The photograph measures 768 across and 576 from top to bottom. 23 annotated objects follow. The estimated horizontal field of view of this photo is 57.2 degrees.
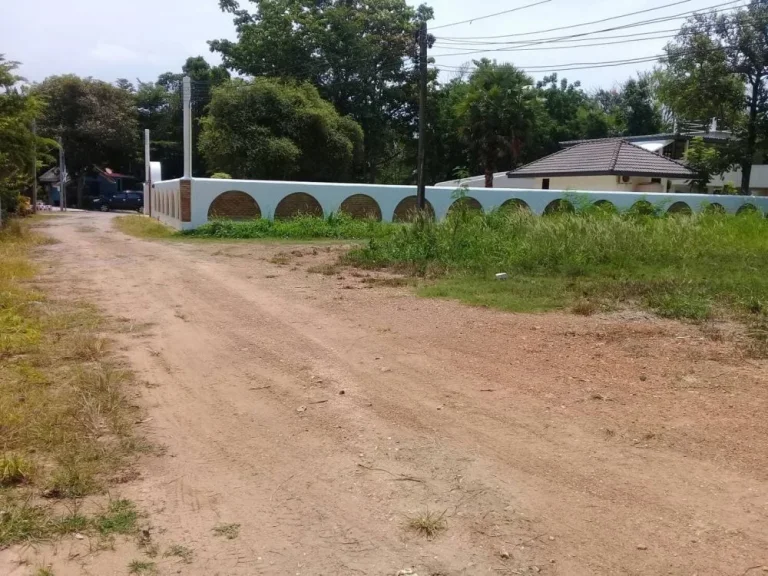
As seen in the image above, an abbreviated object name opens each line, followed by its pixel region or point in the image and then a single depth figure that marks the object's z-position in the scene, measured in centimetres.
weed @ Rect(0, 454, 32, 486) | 446
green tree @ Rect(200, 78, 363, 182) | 3625
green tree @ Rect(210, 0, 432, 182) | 4381
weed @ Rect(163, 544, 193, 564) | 370
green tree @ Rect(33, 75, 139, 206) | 5131
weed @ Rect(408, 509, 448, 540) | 394
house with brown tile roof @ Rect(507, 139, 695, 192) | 3450
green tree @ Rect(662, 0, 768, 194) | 3406
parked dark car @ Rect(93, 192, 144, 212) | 5281
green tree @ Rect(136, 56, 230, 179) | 5484
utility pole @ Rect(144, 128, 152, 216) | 3877
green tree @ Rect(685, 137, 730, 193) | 3650
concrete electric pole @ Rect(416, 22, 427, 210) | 1989
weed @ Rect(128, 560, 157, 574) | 354
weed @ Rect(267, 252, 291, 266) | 1697
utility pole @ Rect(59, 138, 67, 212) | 4853
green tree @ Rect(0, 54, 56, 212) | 2042
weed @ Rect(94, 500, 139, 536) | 393
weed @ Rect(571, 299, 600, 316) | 987
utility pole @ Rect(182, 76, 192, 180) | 2709
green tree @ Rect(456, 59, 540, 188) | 3588
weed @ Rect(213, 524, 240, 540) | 392
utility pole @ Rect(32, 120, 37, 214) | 2313
